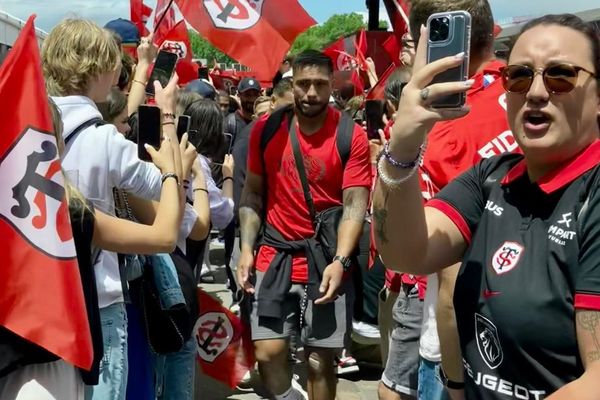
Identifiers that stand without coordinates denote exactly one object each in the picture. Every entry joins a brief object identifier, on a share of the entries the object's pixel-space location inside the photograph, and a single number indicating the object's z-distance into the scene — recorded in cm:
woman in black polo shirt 147
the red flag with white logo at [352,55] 855
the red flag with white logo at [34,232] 202
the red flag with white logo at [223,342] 439
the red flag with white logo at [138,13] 776
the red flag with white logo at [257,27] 618
